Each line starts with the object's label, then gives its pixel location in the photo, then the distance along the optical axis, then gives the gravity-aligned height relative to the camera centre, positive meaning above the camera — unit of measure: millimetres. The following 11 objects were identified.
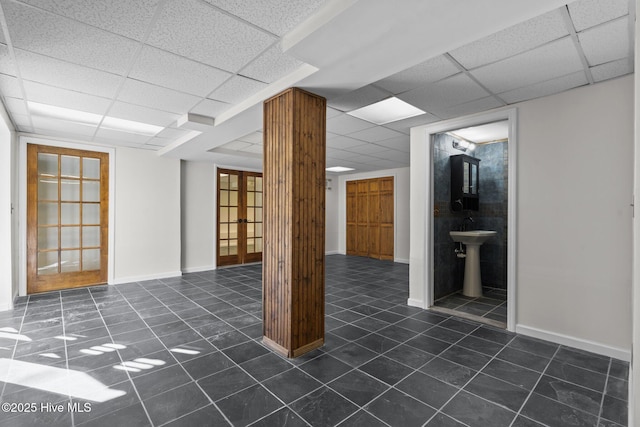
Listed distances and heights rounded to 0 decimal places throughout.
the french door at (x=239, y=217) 7391 -108
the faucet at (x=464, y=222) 5223 -165
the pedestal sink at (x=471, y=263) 4637 -792
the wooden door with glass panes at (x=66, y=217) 4906 -85
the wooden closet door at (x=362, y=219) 9195 -190
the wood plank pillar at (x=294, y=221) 2770 -83
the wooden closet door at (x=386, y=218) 8469 -143
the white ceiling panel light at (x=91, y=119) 3680 +1271
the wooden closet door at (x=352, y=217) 9539 -132
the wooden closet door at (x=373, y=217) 8836 -121
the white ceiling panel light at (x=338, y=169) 8078 +1235
